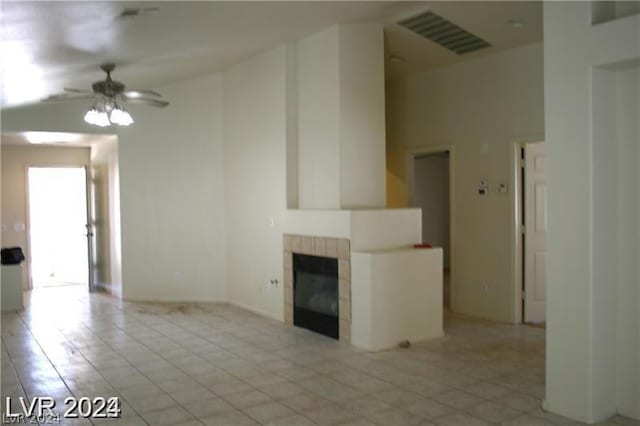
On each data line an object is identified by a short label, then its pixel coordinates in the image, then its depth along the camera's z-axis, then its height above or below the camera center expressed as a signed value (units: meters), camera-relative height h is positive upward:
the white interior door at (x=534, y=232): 5.84 -0.38
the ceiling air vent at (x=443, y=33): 5.15 +1.66
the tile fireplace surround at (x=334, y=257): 5.11 -0.58
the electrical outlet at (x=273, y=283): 6.24 -0.95
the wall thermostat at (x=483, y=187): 6.11 +0.12
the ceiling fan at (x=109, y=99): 5.11 +1.03
